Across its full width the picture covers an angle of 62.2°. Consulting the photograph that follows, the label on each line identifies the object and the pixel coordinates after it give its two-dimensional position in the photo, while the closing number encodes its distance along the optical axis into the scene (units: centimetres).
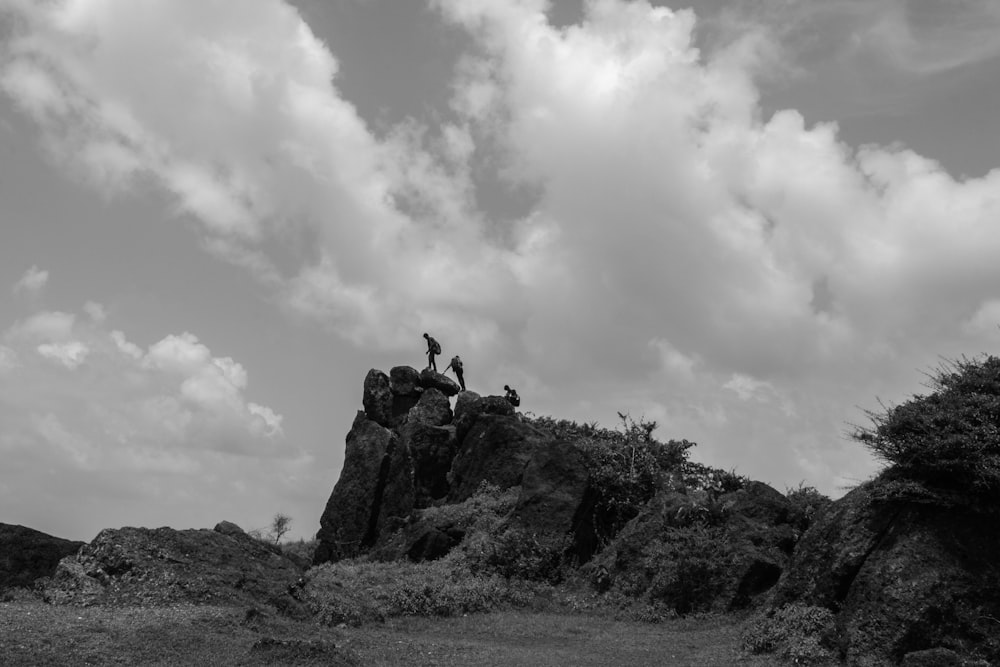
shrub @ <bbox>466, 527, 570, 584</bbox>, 2944
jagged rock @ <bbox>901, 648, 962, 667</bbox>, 1527
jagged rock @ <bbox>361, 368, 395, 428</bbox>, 4818
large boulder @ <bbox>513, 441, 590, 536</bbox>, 3141
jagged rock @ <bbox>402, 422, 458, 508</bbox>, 4091
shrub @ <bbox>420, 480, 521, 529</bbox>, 3394
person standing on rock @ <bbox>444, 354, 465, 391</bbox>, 5001
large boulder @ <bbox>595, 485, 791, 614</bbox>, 2491
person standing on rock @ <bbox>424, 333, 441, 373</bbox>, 5066
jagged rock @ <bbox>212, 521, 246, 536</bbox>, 2850
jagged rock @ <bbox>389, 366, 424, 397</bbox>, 4903
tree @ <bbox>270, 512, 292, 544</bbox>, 5566
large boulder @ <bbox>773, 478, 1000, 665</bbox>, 1681
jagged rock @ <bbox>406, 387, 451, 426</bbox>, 4578
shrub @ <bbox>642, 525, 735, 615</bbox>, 2516
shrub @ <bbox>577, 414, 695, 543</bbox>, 3269
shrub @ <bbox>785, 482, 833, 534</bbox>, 2708
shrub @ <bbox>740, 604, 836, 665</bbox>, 1805
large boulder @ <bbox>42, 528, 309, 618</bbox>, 2002
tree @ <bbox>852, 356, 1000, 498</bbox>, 1777
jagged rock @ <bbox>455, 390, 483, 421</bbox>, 4259
